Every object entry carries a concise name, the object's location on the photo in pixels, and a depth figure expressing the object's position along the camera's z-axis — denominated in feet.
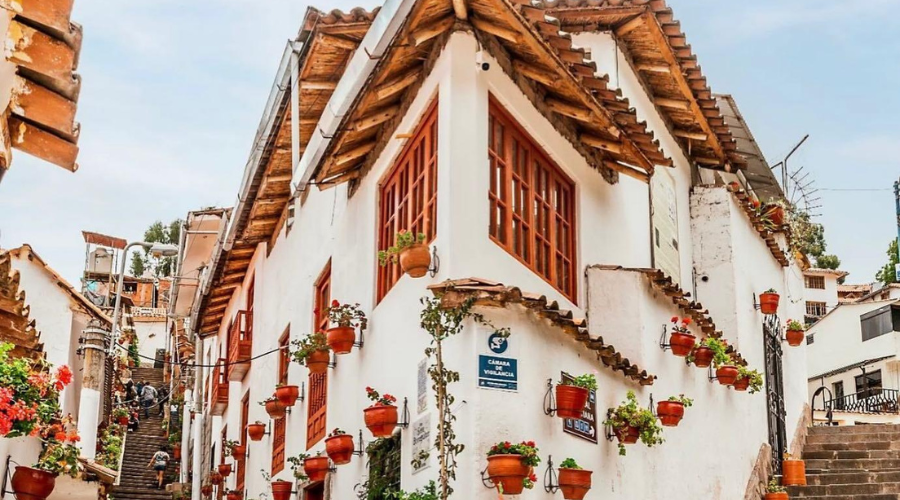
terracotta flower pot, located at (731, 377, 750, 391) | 48.67
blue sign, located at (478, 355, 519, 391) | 31.19
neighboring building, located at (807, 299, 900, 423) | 113.60
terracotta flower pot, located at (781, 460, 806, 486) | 55.77
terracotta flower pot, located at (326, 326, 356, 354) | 39.70
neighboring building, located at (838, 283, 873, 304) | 181.27
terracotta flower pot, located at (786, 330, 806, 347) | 62.13
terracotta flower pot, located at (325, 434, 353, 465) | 38.17
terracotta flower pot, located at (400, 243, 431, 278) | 33.09
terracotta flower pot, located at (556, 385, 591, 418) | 32.19
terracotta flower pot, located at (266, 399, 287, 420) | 51.19
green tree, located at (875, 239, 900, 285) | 167.12
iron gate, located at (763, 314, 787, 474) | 57.88
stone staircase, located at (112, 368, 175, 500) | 91.81
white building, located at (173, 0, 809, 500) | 33.24
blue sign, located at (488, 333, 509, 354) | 31.58
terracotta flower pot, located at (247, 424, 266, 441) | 56.61
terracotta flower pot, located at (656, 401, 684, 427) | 39.34
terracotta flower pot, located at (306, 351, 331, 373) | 43.91
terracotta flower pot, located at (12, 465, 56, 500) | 37.63
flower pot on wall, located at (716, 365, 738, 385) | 46.93
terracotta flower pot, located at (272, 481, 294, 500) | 48.47
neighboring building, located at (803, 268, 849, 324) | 175.94
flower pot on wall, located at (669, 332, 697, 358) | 41.42
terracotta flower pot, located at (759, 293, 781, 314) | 57.62
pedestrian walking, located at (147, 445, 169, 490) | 93.97
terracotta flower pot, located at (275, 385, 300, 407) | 49.67
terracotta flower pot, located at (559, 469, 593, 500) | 31.65
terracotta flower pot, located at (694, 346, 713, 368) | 44.24
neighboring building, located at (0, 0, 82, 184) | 19.56
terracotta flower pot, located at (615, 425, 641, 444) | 36.01
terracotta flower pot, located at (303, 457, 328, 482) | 41.88
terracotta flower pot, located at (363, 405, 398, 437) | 34.09
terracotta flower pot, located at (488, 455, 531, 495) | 29.50
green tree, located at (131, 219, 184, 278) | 220.23
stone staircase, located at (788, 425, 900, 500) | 54.34
